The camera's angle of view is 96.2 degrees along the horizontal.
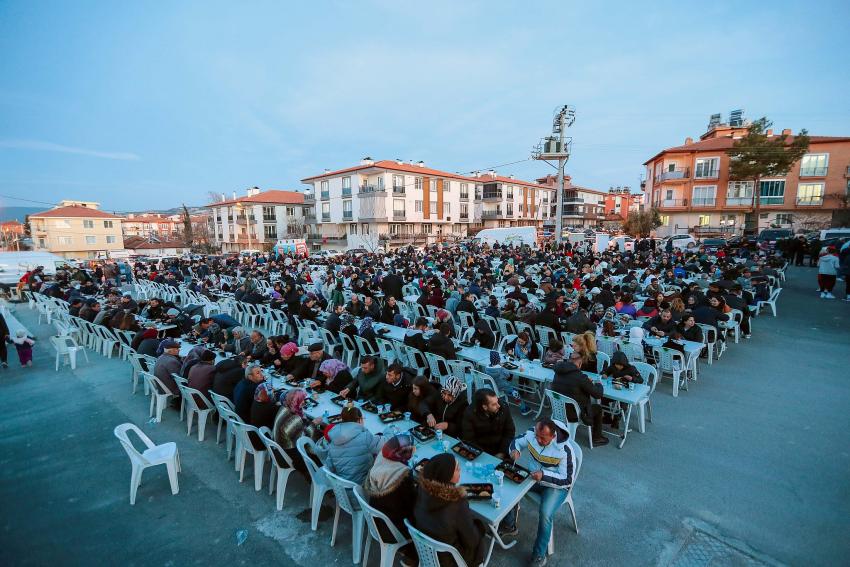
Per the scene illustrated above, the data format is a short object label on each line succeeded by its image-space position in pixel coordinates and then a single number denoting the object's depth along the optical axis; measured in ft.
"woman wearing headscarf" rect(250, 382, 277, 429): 15.03
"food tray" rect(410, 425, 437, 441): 13.35
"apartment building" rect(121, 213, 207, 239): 273.95
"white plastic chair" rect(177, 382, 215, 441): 18.23
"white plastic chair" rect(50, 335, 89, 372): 28.02
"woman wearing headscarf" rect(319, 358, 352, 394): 18.06
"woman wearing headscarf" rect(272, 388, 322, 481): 13.84
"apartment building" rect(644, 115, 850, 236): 108.68
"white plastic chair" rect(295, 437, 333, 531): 12.48
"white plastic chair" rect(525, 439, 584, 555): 11.85
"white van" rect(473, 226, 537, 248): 103.65
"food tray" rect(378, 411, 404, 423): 14.75
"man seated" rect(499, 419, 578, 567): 11.09
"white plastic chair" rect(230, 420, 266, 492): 14.60
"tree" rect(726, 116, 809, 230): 102.99
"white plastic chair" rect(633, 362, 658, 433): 17.75
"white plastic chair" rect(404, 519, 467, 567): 8.71
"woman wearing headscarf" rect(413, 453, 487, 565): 8.96
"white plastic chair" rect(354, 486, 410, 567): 10.03
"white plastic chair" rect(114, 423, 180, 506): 13.82
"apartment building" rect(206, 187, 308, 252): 159.02
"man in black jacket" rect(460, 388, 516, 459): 13.52
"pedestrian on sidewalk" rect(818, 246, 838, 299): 42.79
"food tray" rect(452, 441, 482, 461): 12.21
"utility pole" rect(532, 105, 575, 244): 94.94
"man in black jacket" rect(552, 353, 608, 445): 16.08
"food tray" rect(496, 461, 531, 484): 11.11
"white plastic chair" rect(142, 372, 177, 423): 20.21
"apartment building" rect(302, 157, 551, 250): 132.16
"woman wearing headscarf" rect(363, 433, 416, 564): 10.10
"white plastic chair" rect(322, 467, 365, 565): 11.13
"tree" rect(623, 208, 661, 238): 124.06
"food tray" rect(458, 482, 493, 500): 10.35
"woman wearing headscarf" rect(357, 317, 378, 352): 27.07
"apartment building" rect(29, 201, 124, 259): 147.84
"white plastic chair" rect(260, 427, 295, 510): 13.55
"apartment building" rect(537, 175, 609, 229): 203.81
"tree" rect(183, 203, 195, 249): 182.39
